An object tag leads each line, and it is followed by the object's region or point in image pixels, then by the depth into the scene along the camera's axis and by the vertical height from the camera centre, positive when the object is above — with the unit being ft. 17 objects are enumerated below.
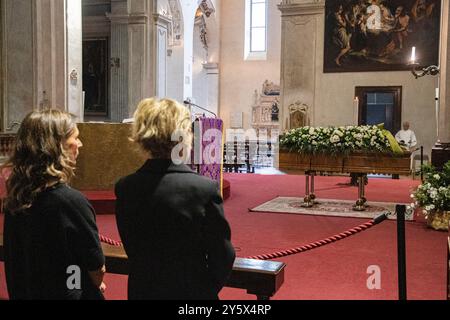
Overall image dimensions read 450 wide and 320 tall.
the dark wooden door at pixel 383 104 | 50.65 +2.18
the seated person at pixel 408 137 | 48.39 -0.97
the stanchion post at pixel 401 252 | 9.67 -2.35
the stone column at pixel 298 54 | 51.24 +7.17
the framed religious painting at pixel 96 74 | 53.06 +5.15
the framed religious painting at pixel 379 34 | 48.65 +8.93
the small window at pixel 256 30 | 84.17 +15.73
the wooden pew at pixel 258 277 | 9.80 -2.90
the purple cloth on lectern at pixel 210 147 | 24.18 -1.16
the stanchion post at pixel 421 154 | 46.16 -2.45
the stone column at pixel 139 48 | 50.52 +7.50
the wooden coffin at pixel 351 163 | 23.99 -1.74
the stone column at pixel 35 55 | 33.96 +4.51
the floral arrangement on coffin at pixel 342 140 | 24.17 -0.68
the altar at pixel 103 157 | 26.25 -1.71
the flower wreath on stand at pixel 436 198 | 20.49 -2.87
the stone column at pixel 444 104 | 29.60 +1.37
